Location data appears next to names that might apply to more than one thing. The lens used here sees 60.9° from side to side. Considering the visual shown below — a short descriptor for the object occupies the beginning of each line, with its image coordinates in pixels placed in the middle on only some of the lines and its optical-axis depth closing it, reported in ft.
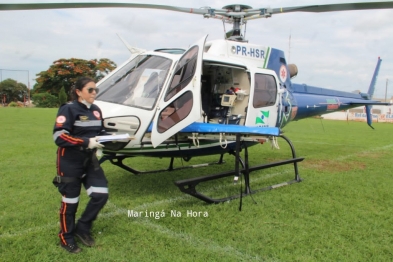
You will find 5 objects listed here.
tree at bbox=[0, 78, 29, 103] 148.97
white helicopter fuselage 13.58
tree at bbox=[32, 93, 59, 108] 127.65
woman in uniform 10.29
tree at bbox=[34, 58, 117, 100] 126.31
